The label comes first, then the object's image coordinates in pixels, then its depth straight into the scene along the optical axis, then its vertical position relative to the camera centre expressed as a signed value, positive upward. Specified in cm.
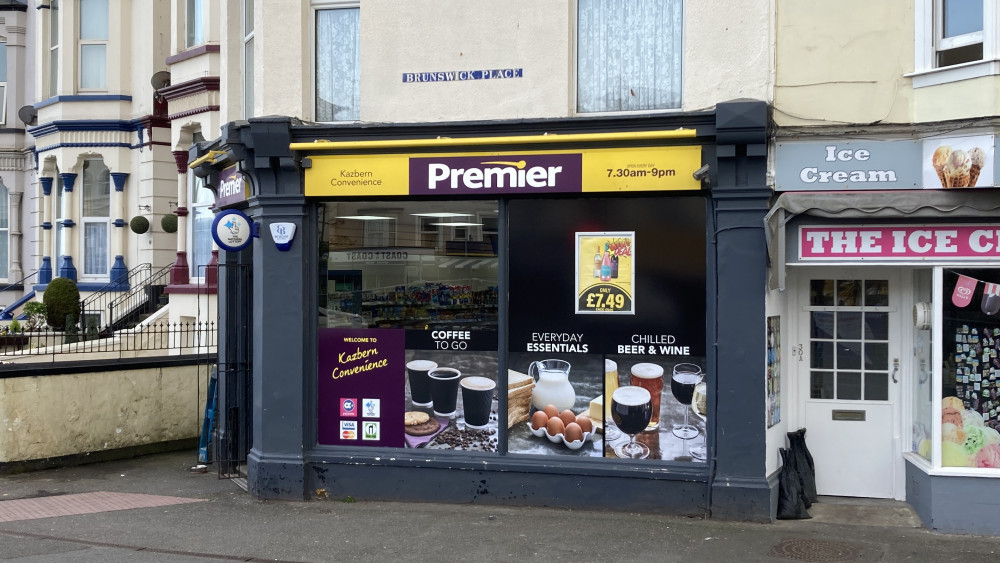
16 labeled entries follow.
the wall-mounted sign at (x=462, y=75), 929 +204
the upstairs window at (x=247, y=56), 1115 +265
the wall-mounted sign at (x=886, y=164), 793 +102
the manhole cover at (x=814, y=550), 755 -220
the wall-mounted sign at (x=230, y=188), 1026 +103
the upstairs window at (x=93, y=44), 1973 +491
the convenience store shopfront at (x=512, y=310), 870 -30
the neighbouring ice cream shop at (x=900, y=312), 809 -29
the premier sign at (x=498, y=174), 902 +103
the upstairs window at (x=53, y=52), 2066 +499
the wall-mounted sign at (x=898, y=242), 806 +34
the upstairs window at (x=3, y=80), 2335 +496
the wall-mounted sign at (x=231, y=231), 969 +50
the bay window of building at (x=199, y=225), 1694 +98
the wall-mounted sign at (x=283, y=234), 959 +46
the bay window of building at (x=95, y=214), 2038 +141
